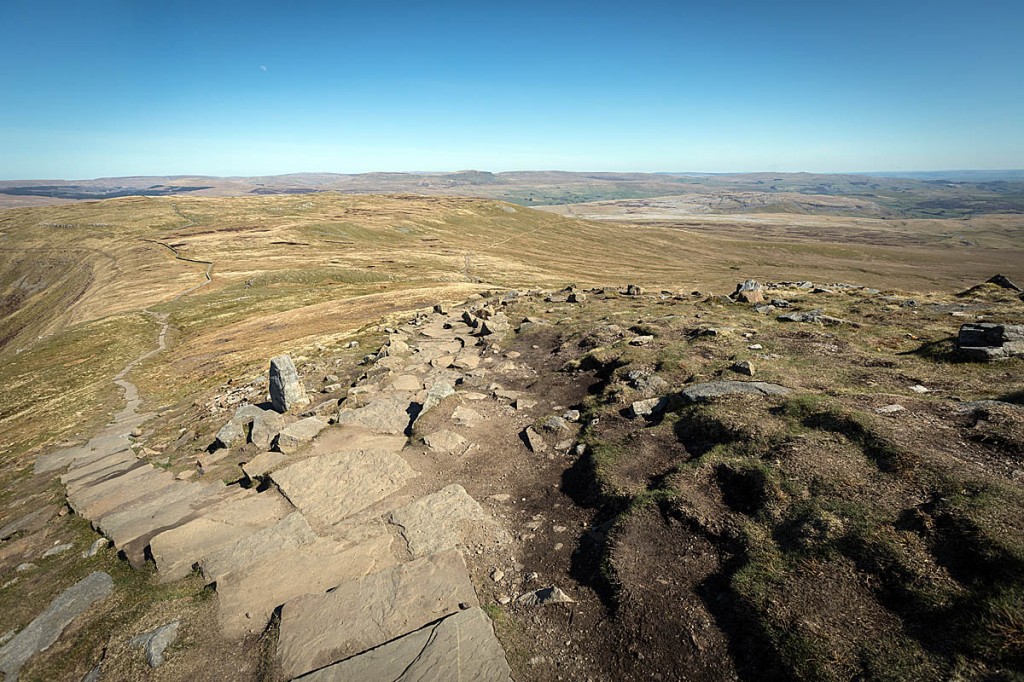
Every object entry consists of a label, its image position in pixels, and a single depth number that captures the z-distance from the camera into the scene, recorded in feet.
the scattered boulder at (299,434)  52.16
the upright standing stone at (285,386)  64.64
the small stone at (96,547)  39.72
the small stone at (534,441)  48.60
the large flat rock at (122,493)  48.08
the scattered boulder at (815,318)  75.03
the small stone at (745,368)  51.60
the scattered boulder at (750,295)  99.55
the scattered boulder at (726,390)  46.47
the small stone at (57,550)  41.52
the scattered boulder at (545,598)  29.09
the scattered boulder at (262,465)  48.23
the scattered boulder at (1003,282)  101.28
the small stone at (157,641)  27.87
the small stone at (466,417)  55.30
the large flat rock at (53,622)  30.14
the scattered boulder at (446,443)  50.42
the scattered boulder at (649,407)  48.78
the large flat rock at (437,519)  35.83
